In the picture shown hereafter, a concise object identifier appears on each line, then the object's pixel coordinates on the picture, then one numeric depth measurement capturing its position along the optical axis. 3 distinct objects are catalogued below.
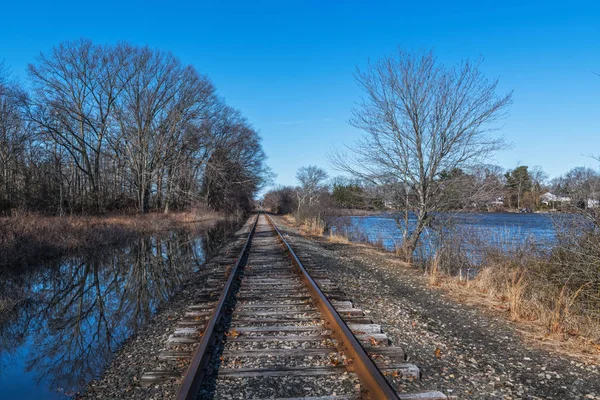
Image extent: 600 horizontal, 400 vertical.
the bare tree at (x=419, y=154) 12.48
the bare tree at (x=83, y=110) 32.19
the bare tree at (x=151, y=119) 34.84
